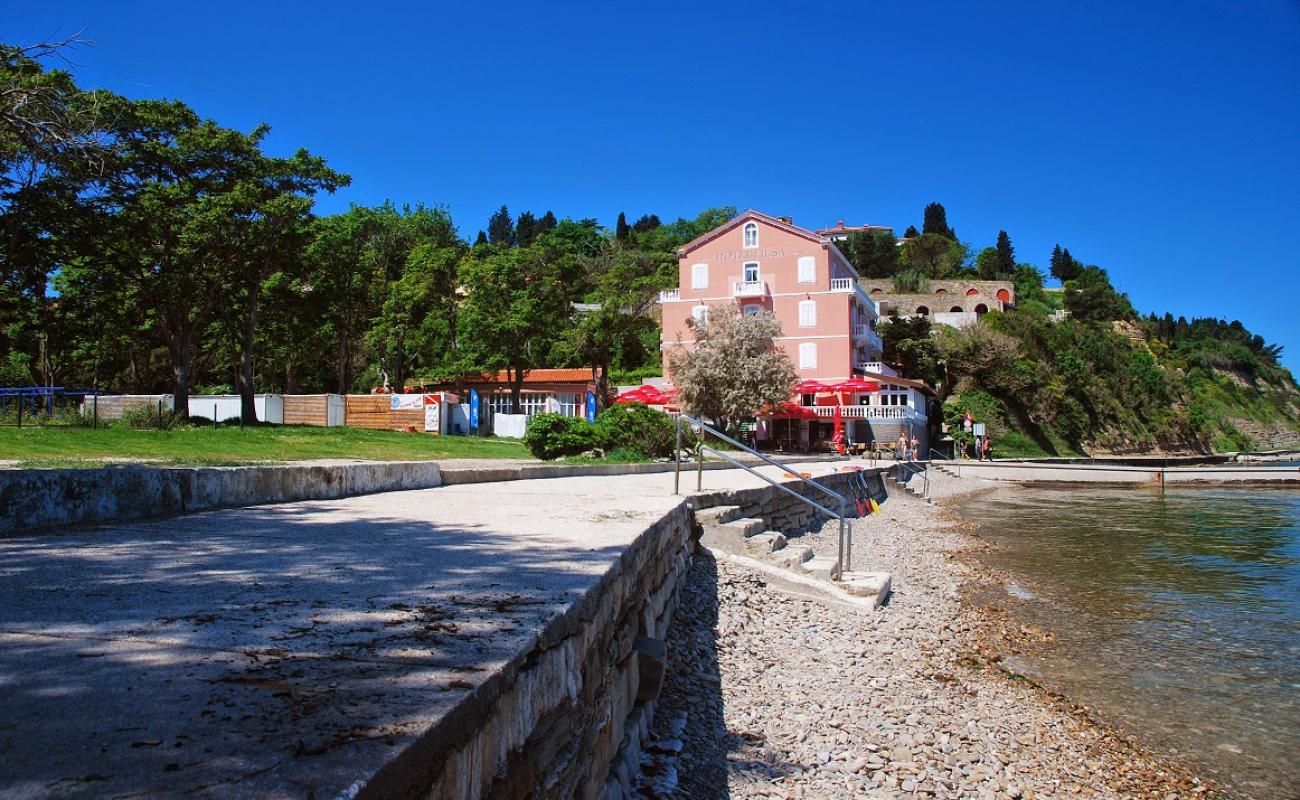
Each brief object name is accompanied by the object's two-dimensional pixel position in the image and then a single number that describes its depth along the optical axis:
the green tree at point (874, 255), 84.75
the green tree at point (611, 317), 39.12
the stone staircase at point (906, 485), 29.25
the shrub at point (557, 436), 17.39
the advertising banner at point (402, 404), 34.00
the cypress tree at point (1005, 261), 86.75
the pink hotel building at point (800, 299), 42.72
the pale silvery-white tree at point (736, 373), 35.12
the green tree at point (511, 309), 36.72
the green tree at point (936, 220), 107.31
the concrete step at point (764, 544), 9.42
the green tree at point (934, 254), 89.12
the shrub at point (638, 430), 18.42
